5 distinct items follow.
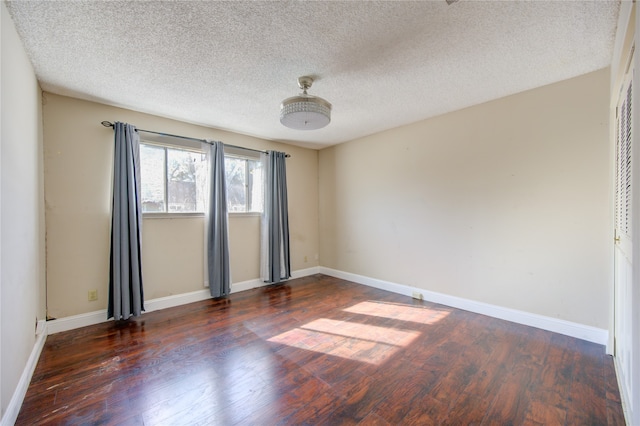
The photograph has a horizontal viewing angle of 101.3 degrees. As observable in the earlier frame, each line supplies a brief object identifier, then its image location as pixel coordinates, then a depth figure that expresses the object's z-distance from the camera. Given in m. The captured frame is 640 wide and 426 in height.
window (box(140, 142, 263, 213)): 3.27
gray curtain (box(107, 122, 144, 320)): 2.84
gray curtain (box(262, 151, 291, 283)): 4.24
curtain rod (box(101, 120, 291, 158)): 2.88
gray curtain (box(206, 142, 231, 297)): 3.63
